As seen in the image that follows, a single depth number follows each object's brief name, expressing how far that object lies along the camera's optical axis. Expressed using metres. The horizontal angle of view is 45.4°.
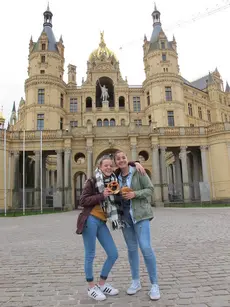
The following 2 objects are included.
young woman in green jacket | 4.08
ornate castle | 32.41
